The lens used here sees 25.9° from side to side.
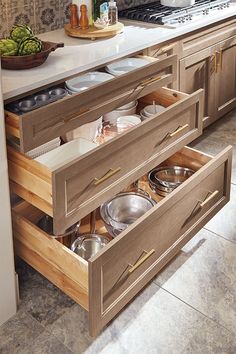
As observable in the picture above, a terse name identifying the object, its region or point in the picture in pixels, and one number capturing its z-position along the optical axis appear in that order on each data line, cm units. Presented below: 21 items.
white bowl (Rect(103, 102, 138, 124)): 228
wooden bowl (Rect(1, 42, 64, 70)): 194
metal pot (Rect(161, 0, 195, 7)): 304
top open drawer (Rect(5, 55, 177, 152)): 166
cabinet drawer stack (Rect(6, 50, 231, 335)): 167
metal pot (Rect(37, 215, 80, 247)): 205
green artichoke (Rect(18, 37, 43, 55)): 197
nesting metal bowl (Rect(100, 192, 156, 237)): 219
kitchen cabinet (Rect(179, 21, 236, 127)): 284
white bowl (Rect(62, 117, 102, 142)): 202
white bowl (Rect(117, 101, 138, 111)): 231
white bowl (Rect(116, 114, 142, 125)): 223
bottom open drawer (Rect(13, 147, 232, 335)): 167
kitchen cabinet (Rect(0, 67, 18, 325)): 168
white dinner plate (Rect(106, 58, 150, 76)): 229
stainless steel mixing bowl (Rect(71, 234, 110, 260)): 207
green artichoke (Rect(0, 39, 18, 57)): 196
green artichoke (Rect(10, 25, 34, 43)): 202
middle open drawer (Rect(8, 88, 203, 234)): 167
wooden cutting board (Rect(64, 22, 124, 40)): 240
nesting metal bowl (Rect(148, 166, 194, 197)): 227
